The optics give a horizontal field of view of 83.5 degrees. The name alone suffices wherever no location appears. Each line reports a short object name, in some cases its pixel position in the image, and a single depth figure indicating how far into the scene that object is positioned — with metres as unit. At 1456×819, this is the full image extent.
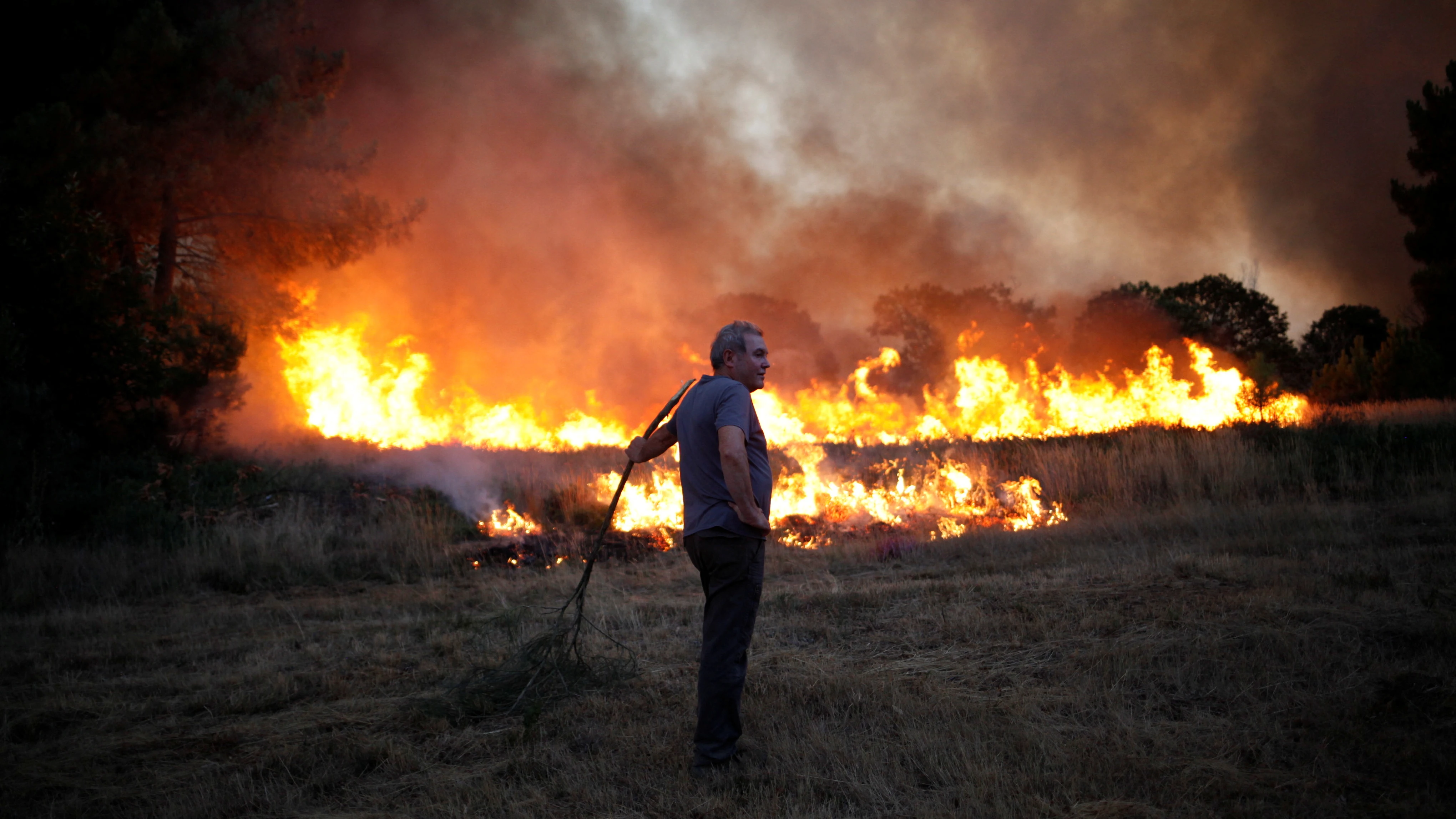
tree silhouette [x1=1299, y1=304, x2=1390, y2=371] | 38.00
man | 3.62
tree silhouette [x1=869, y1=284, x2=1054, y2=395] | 38.94
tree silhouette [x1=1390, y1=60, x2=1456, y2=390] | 27.62
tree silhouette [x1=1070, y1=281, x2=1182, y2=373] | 35.28
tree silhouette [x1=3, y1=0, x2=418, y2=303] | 13.26
